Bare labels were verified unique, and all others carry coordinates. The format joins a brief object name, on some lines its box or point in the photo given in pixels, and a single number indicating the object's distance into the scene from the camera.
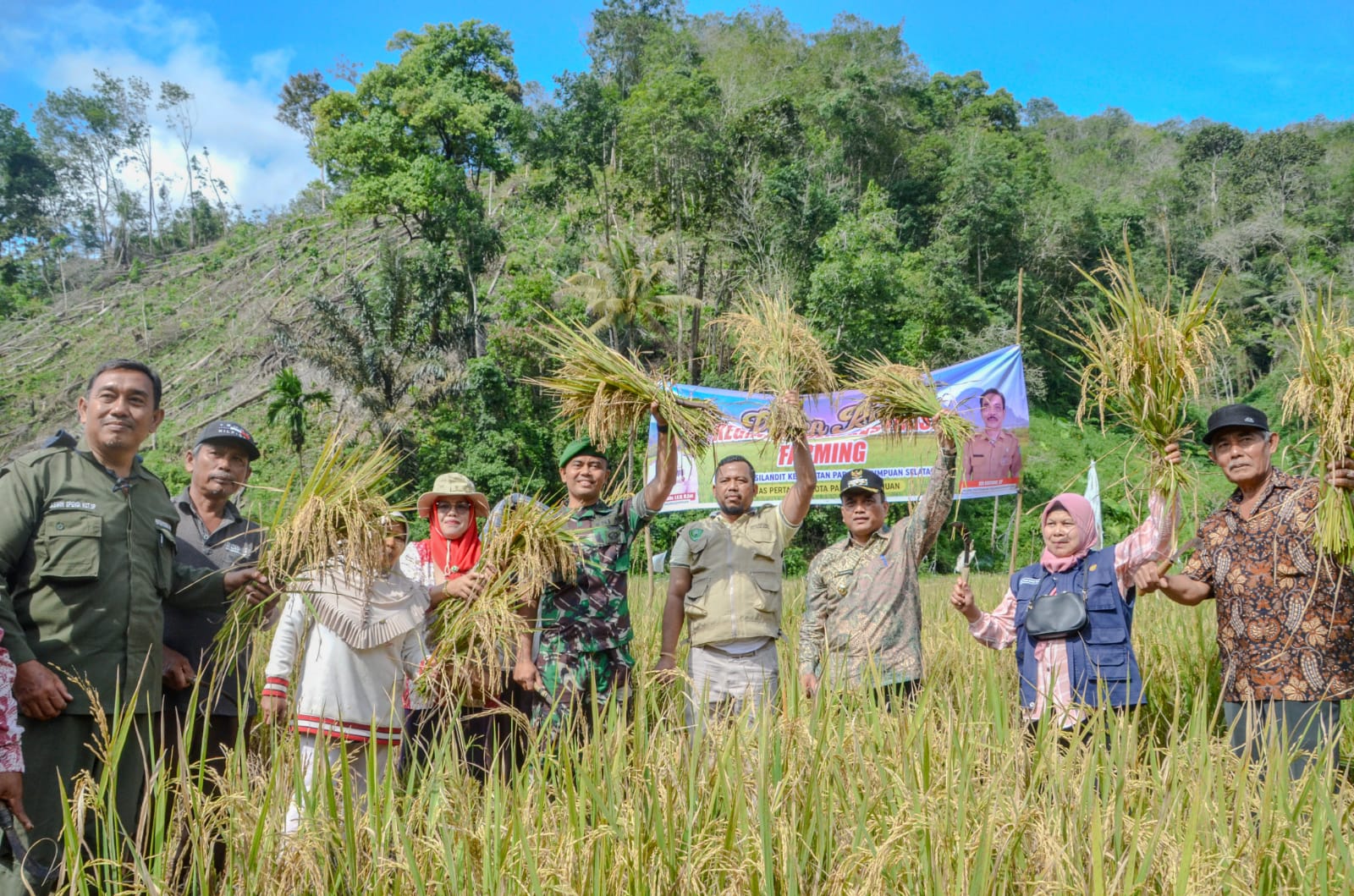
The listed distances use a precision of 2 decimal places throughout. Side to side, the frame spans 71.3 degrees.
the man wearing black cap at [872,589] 3.64
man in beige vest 3.66
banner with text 10.25
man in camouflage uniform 3.42
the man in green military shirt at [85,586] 2.36
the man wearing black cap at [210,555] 2.97
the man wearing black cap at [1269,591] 2.88
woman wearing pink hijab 3.17
